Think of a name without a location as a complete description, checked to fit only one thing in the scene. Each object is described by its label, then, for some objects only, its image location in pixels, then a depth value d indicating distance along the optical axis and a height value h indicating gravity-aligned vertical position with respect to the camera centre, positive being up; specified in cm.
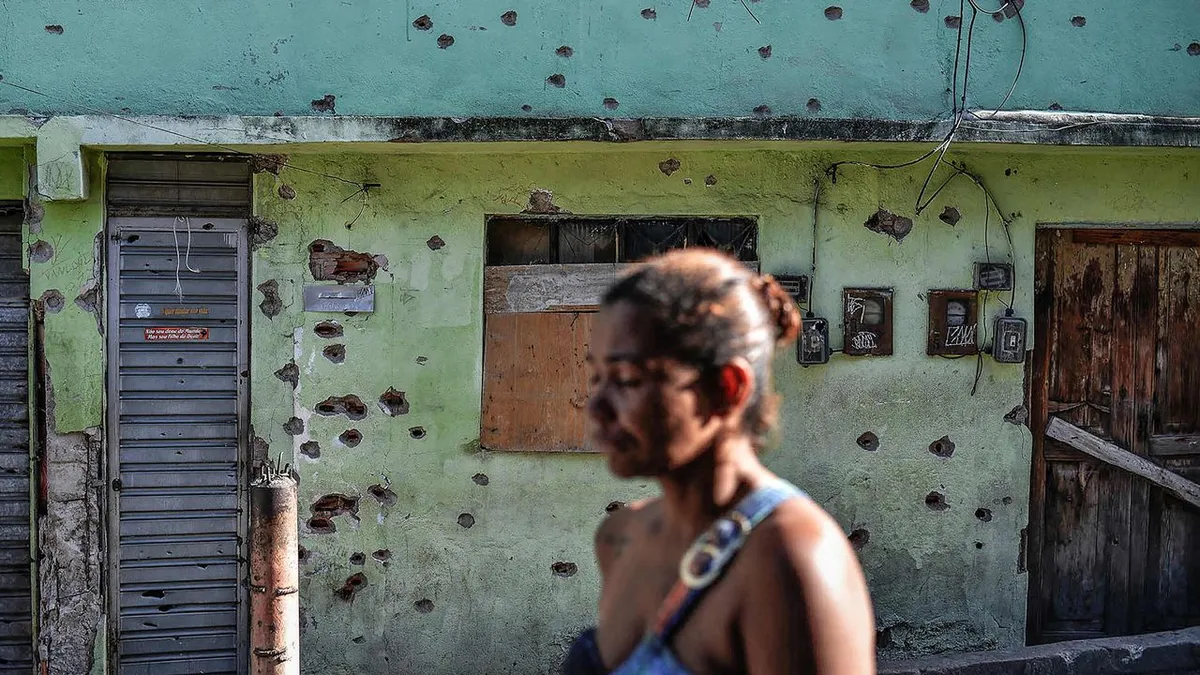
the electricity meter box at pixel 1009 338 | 623 -11
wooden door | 647 -56
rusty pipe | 389 -89
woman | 169 -29
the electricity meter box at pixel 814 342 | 614 -14
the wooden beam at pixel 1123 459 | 644 -77
